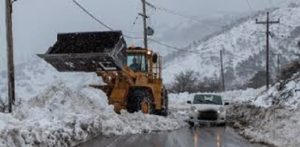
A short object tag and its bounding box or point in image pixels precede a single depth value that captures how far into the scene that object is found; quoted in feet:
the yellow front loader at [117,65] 84.43
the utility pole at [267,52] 225.93
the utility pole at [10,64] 77.42
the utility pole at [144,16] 189.78
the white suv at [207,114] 101.14
